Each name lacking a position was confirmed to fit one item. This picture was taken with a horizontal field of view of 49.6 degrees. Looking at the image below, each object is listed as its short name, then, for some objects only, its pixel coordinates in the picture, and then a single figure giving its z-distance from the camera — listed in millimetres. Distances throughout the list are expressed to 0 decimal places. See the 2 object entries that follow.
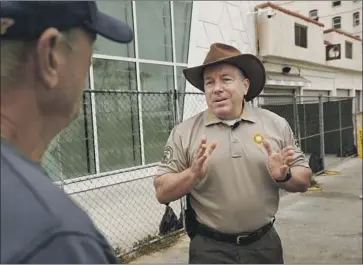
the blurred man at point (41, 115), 684
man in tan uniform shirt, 2008
